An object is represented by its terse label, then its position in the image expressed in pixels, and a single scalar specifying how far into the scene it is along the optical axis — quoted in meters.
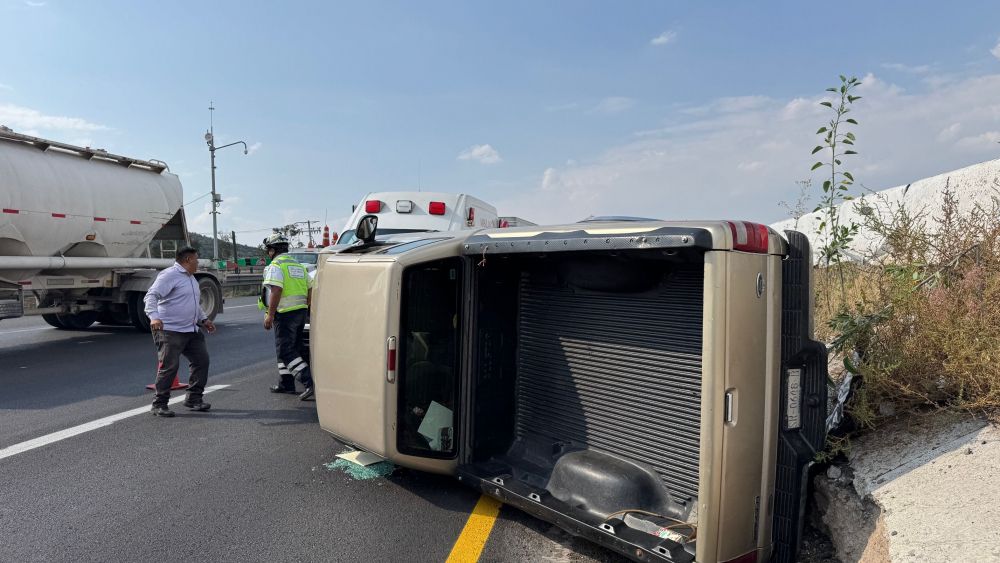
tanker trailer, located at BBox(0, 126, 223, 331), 9.20
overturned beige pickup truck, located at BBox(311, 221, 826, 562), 2.57
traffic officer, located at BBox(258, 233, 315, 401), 6.16
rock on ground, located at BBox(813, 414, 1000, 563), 2.32
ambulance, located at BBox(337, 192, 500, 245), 8.58
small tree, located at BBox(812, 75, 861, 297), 4.31
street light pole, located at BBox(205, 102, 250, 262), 27.61
